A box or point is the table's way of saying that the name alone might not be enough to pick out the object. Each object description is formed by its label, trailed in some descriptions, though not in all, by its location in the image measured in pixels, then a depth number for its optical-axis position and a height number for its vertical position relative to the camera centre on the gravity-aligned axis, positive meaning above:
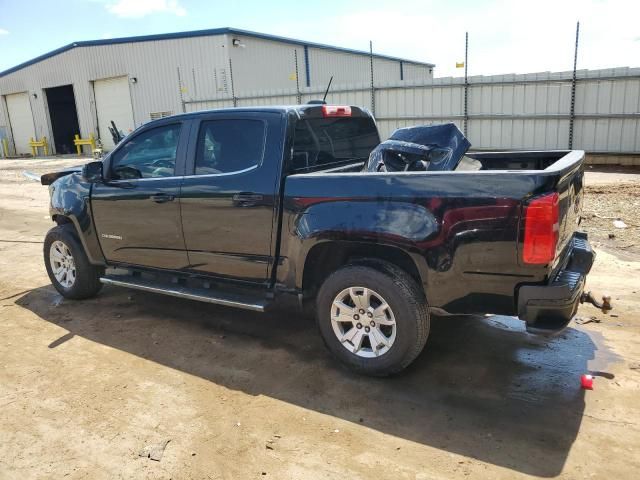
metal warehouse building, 23.38 +2.23
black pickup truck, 3.13 -0.79
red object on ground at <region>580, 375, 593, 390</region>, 3.47 -1.81
